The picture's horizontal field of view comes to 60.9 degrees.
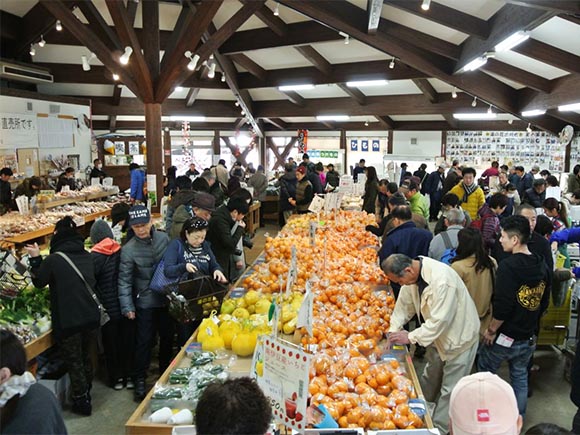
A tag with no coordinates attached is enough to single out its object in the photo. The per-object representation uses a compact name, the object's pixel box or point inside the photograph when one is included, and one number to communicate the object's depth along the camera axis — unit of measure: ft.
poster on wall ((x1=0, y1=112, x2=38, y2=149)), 31.63
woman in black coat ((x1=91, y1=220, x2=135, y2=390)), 13.10
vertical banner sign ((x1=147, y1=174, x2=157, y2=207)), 27.53
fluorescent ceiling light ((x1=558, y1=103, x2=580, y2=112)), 34.39
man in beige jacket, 10.01
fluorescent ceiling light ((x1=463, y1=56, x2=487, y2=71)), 21.74
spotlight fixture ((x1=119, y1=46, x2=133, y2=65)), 22.89
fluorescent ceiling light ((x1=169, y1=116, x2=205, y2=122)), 57.26
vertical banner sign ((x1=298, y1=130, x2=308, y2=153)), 61.72
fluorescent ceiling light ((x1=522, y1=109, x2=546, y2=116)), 30.34
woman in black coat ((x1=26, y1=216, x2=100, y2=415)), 11.88
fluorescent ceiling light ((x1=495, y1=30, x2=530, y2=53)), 17.44
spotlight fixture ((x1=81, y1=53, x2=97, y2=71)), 27.51
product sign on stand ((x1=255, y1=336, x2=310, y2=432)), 6.43
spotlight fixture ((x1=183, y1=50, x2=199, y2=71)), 25.36
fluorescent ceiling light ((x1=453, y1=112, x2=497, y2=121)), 48.95
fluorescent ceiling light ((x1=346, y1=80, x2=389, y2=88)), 35.37
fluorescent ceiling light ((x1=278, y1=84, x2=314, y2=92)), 38.49
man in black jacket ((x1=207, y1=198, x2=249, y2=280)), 15.81
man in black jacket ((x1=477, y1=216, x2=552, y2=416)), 10.82
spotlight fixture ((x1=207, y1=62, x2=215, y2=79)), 29.37
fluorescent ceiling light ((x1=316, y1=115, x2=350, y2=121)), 57.65
